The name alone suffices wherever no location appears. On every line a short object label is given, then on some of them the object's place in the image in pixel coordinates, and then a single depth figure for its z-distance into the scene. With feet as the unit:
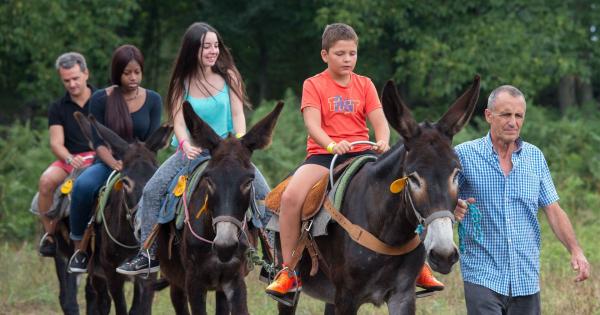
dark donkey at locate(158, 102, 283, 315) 39.21
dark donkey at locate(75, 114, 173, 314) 51.54
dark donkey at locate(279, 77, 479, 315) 31.52
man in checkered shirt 34.76
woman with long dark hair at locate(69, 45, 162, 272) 54.86
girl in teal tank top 45.89
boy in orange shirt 38.96
